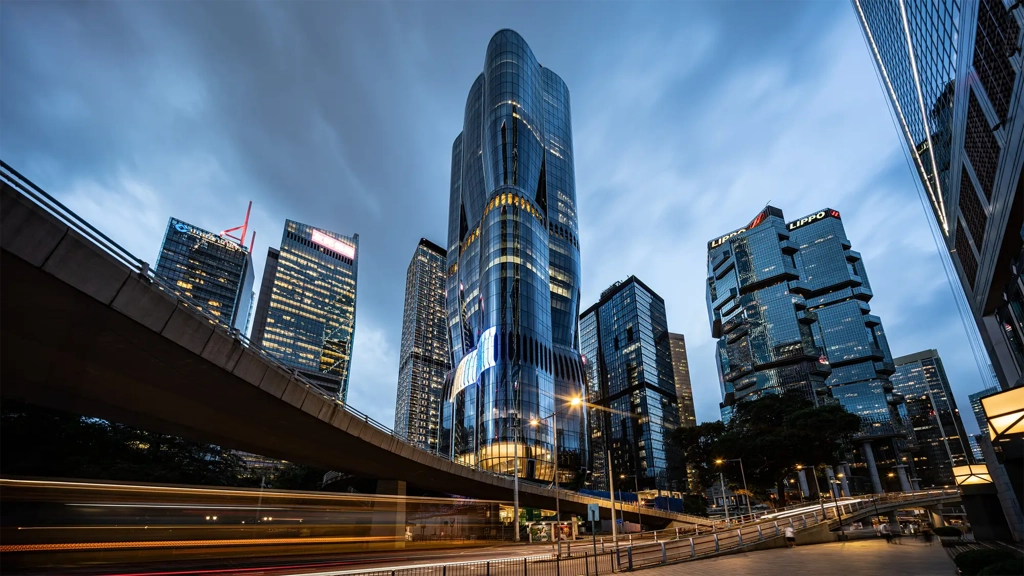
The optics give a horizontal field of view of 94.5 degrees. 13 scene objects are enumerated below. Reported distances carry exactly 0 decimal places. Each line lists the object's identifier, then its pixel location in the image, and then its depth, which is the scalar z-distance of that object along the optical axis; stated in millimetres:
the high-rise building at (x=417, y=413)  191375
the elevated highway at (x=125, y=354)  12484
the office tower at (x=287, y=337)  190125
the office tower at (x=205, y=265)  168375
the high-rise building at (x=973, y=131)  16812
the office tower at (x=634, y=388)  157000
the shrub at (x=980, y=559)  11727
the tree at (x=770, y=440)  65875
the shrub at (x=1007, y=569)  9059
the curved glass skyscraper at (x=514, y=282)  82750
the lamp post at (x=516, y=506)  41362
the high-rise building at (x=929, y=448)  158875
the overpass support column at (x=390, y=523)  26969
